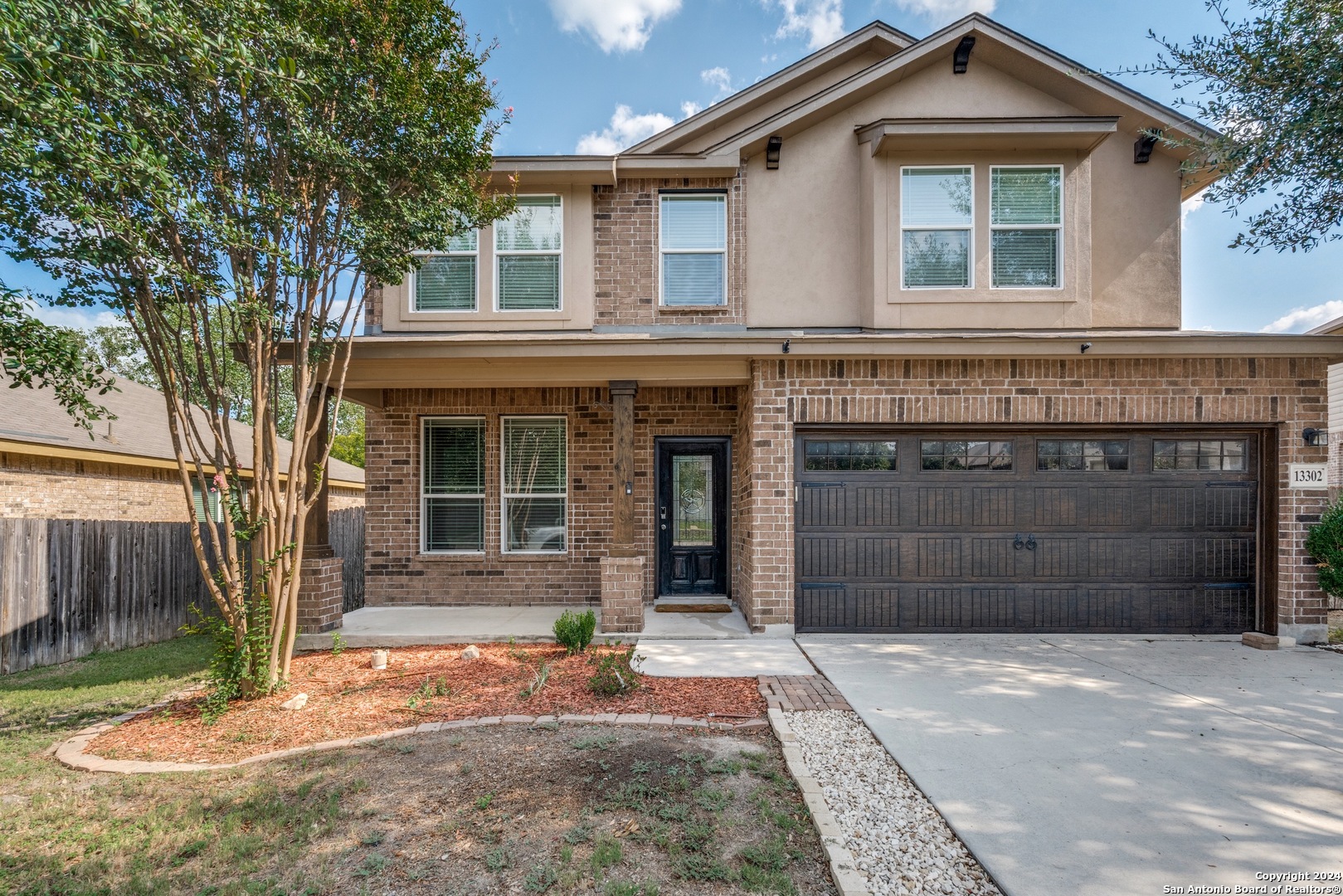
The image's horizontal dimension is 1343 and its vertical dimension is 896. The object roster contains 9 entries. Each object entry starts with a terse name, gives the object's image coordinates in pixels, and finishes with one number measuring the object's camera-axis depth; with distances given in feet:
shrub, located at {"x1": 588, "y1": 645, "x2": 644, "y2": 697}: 15.84
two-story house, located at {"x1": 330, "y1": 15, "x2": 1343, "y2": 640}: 22.25
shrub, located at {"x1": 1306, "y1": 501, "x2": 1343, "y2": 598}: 20.72
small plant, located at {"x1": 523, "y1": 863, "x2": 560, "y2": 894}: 8.52
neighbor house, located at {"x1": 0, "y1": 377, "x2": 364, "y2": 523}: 27.61
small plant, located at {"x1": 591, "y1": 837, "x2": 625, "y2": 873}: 9.02
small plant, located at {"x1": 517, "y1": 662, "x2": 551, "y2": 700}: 15.90
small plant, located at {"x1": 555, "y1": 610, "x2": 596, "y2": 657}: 19.52
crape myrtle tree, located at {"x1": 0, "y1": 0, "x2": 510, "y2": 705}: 12.63
